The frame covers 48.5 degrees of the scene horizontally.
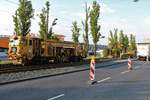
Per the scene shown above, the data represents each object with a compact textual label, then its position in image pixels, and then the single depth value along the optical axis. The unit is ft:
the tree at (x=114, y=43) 145.59
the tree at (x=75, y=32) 120.60
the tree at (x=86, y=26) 102.64
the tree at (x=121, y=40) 161.27
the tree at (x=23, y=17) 90.17
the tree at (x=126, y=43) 171.34
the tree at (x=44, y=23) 95.33
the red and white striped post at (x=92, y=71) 30.29
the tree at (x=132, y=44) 185.37
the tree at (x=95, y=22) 113.00
